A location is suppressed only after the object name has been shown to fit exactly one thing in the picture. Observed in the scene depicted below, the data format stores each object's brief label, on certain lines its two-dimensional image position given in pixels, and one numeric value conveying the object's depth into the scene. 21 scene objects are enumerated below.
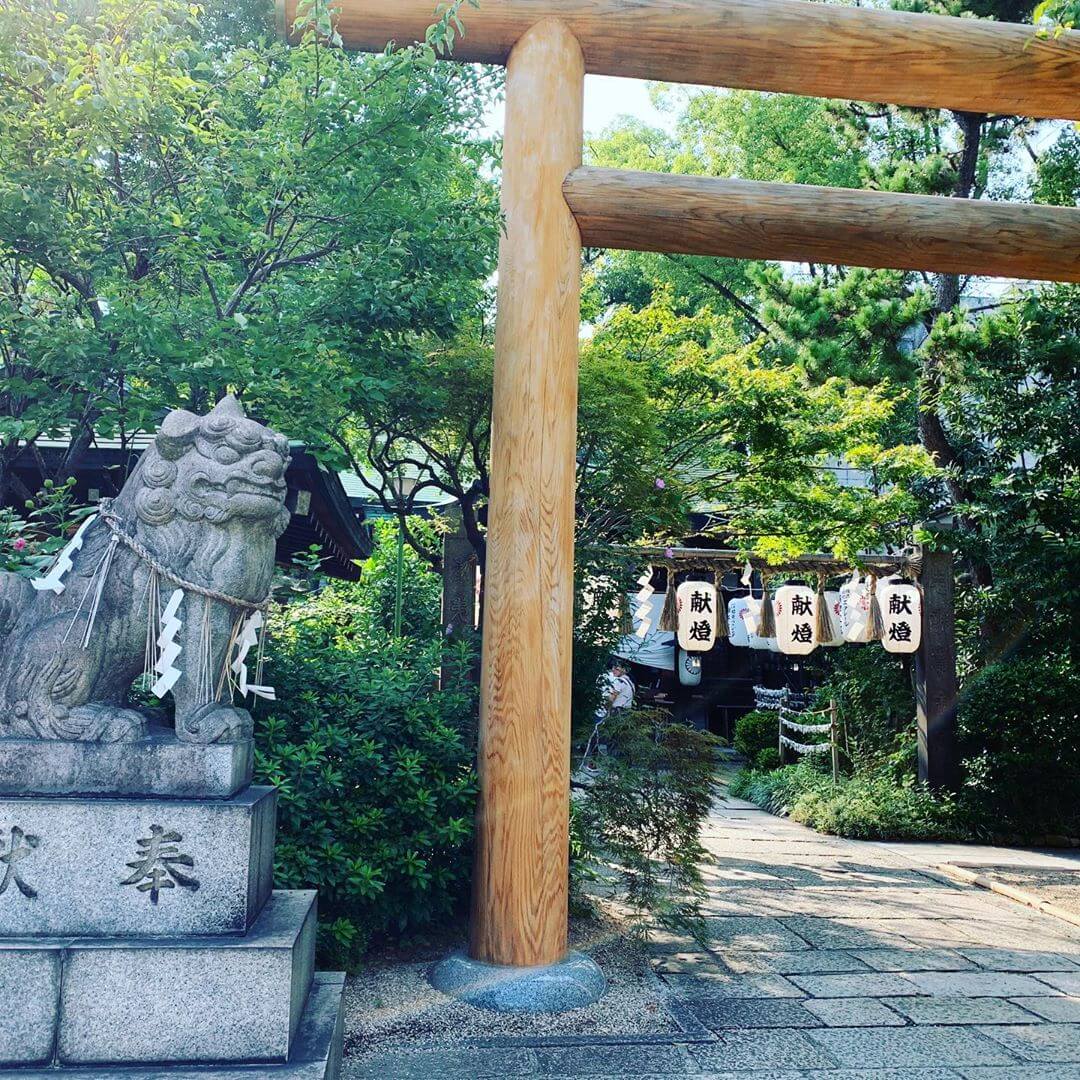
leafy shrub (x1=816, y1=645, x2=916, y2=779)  12.52
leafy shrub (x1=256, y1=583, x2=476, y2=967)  5.15
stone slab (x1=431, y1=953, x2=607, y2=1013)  4.98
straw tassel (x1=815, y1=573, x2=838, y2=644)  11.98
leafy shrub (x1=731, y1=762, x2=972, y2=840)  11.17
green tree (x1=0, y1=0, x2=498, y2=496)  4.64
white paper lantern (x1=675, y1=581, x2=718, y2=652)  11.52
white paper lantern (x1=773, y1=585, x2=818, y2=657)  12.00
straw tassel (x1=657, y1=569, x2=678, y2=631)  11.72
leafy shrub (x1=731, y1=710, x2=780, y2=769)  16.92
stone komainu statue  3.38
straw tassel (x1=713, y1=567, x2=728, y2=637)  11.59
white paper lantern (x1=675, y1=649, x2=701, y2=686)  19.72
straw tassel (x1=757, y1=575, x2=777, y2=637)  12.40
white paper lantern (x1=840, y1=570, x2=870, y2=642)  11.63
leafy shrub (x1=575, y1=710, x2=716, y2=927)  6.16
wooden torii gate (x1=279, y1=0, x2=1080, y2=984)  5.35
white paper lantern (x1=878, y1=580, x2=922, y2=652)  11.45
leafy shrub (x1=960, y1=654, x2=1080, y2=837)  11.14
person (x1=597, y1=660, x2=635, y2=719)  9.52
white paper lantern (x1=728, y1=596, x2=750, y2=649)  13.59
